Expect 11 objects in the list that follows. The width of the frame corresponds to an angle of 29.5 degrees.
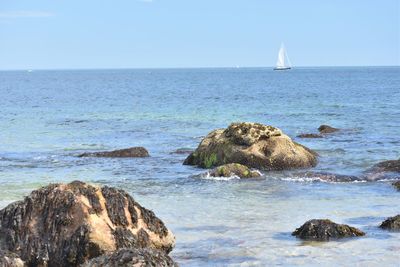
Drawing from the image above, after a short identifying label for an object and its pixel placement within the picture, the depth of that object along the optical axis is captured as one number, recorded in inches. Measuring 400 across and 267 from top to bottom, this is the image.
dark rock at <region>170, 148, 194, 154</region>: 1165.0
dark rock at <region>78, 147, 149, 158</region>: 1109.1
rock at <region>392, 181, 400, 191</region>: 767.3
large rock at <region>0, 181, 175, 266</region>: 438.0
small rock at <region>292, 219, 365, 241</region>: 528.1
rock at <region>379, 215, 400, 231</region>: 553.0
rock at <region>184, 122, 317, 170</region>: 943.0
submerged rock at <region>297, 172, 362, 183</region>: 834.8
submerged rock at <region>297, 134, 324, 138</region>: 1397.6
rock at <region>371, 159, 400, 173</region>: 898.7
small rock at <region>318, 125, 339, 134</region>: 1496.2
